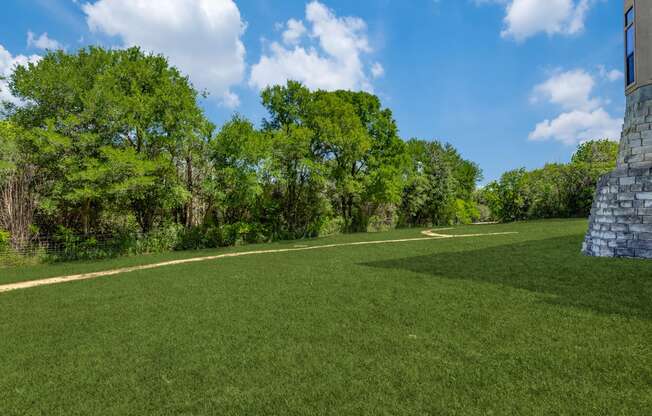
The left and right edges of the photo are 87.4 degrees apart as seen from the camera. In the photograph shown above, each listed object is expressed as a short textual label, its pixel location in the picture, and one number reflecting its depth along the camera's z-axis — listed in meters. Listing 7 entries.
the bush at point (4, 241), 15.15
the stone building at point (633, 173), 9.82
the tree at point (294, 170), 25.27
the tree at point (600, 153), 35.62
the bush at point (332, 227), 29.11
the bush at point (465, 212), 43.74
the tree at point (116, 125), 16.55
